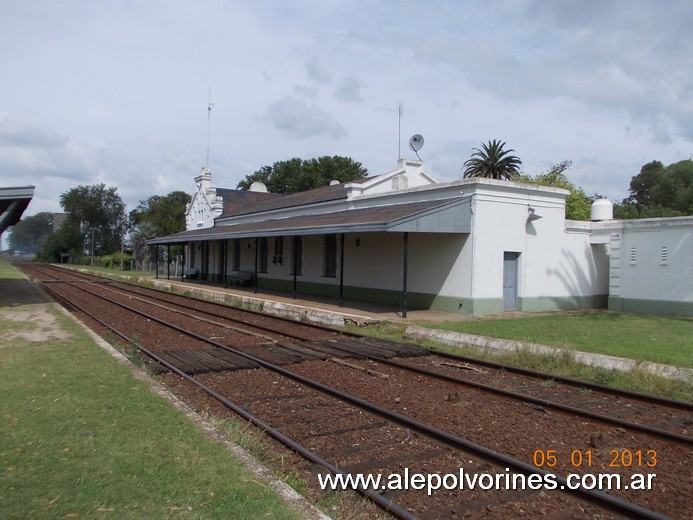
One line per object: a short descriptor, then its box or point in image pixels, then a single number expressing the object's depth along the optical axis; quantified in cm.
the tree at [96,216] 10575
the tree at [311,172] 6976
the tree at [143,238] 7244
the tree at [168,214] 7756
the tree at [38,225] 19288
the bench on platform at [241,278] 3080
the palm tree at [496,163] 5047
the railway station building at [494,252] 1716
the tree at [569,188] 4262
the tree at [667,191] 5556
